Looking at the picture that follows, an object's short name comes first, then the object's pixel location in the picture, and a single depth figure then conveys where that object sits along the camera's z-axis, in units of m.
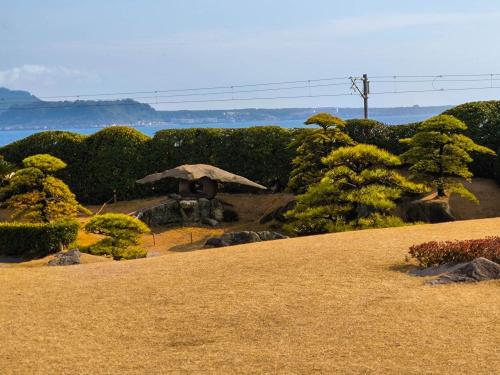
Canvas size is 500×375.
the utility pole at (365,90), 52.74
